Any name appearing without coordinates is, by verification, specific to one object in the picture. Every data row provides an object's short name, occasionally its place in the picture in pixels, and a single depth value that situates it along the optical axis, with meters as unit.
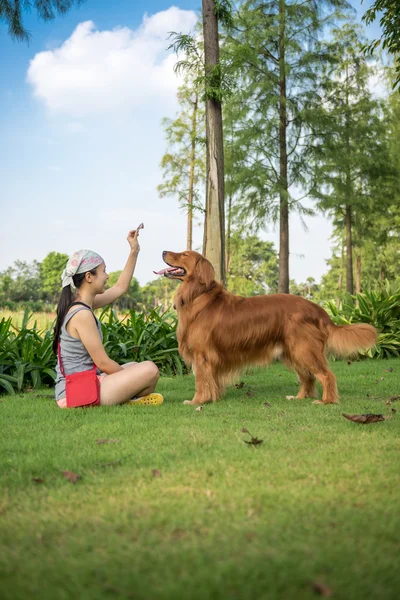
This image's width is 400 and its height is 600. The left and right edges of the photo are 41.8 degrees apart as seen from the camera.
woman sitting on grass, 4.39
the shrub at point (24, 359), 6.04
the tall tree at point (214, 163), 8.09
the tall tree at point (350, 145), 16.83
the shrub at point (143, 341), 6.84
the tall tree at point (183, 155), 22.45
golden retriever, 5.07
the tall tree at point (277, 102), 15.66
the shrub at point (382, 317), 9.19
